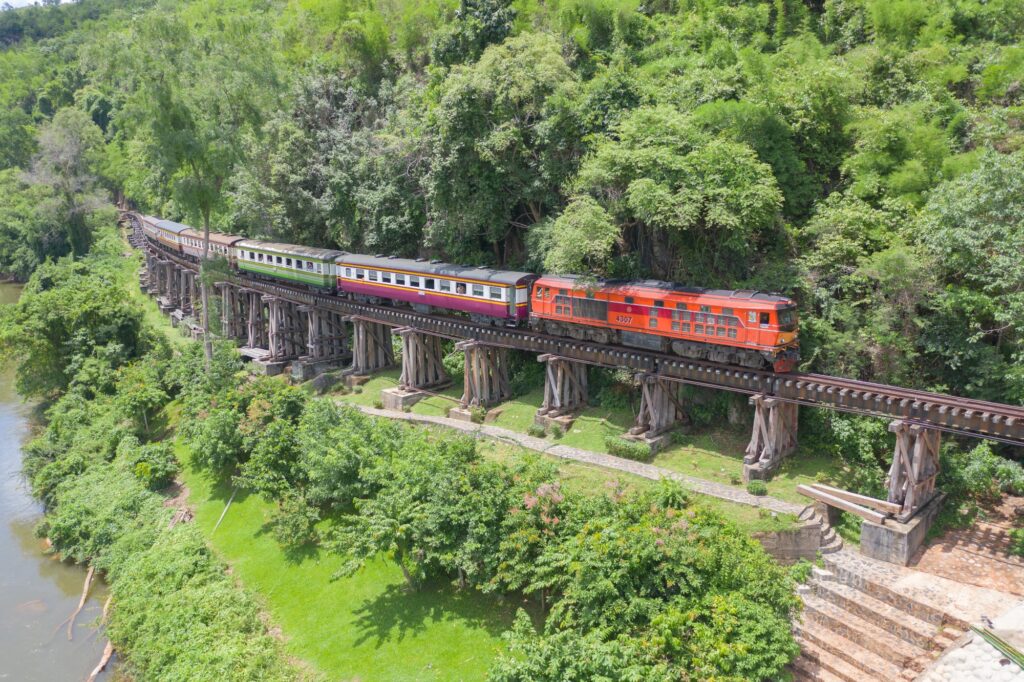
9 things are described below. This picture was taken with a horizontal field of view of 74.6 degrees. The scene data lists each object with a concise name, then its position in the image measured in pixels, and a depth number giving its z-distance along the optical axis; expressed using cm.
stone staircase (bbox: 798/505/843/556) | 1936
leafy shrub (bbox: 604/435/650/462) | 2477
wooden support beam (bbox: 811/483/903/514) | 1914
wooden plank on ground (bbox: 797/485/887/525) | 1897
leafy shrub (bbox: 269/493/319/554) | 2373
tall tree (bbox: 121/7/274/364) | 3434
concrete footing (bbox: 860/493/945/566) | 1844
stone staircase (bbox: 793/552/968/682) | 1575
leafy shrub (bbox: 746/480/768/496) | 2145
